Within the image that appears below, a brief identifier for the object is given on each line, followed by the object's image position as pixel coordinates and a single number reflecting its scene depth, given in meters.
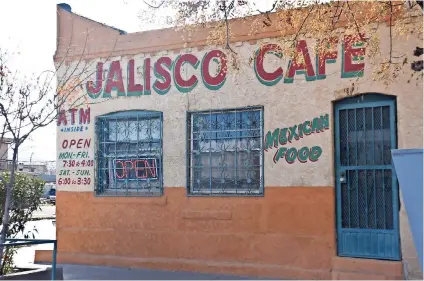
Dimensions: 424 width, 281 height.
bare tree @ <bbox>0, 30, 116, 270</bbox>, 8.28
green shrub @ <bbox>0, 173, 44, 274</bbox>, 10.88
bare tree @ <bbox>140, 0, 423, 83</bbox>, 8.79
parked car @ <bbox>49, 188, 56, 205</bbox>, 46.79
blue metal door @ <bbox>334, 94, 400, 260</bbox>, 8.98
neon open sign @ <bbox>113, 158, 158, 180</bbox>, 11.19
